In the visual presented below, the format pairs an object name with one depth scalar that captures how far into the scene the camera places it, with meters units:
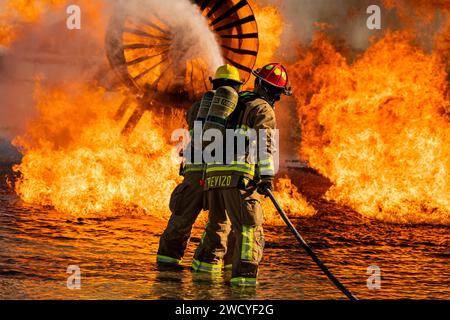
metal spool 13.88
